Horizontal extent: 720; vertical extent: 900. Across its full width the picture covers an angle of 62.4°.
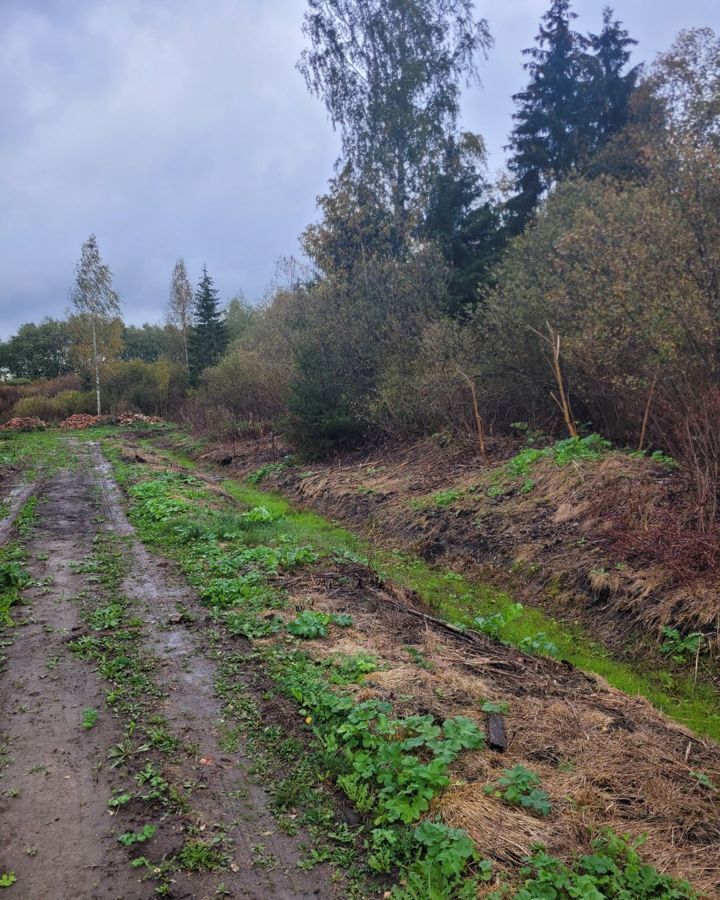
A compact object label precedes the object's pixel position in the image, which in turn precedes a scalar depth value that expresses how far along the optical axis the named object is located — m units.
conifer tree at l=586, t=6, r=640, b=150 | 25.41
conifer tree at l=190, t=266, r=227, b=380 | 42.03
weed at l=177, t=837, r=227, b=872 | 2.92
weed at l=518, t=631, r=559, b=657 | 5.41
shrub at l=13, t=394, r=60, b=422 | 37.56
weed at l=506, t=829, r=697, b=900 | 2.69
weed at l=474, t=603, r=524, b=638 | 6.17
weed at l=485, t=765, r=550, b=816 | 3.20
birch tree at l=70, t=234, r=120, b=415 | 40.19
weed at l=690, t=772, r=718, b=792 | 3.56
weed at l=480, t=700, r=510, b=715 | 4.16
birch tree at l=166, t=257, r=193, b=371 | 48.06
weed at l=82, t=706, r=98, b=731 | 4.06
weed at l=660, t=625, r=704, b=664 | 5.48
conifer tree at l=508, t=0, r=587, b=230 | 25.62
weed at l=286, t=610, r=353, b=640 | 5.53
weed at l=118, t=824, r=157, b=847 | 3.04
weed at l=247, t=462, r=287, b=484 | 17.20
